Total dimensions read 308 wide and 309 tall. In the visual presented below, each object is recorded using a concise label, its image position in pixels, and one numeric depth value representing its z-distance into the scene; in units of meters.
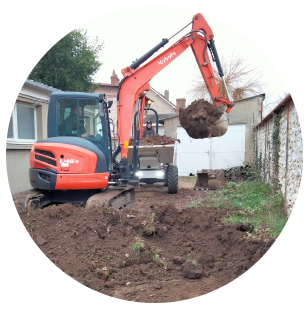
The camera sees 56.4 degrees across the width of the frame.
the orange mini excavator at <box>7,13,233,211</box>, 5.11
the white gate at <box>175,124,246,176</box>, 13.84
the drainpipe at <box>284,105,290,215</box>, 5.63
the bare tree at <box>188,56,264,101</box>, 17.44
